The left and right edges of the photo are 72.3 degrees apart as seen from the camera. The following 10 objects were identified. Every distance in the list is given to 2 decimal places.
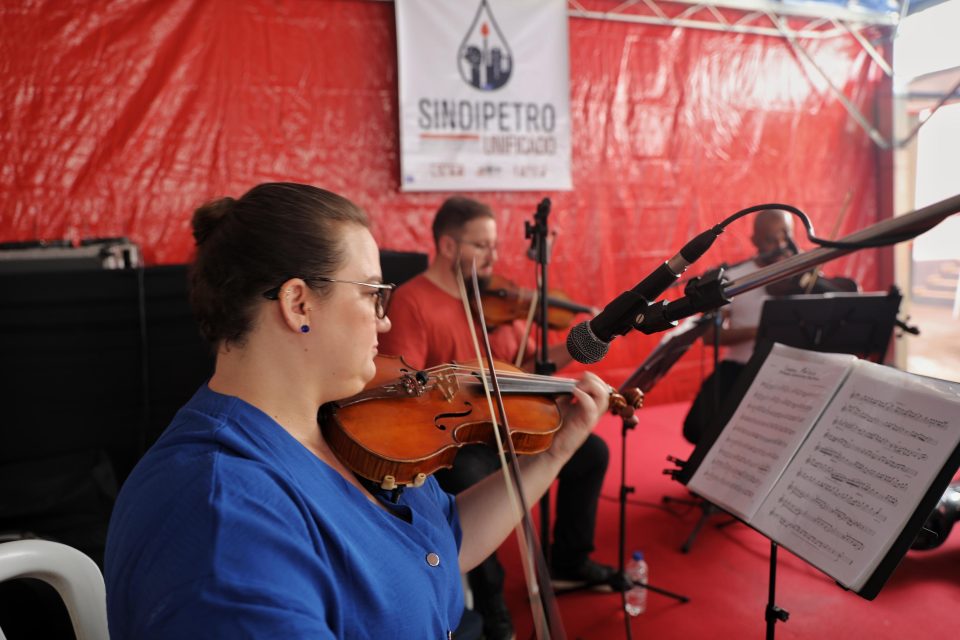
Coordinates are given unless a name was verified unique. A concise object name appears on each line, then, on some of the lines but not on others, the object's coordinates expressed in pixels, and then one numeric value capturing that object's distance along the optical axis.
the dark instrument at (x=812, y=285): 3.27
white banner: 4.11
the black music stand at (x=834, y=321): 2.55
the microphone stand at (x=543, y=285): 2.29
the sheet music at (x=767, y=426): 1.30
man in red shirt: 2.42
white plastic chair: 1.02
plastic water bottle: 2.32
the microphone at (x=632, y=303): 1.00
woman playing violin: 0.71
